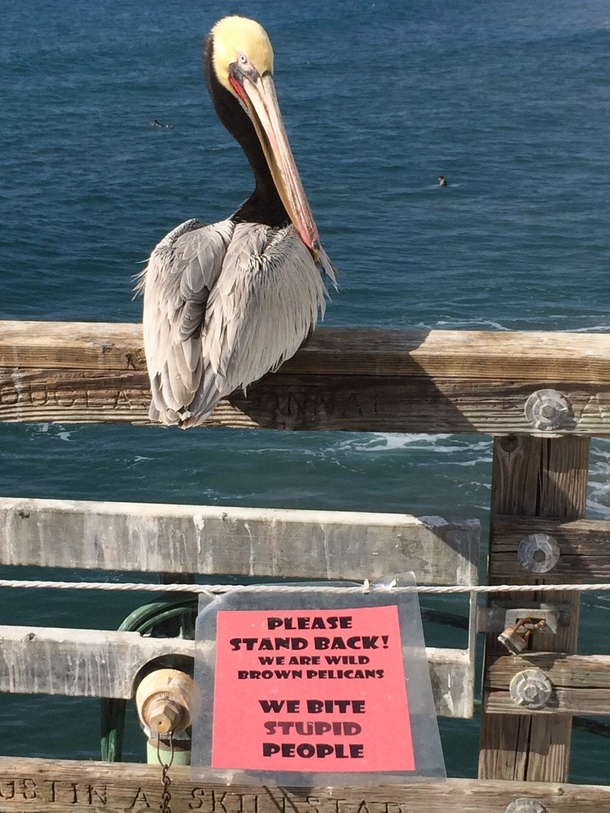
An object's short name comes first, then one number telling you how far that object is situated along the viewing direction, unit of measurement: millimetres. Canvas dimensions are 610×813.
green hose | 3279
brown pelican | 3062
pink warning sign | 2924
